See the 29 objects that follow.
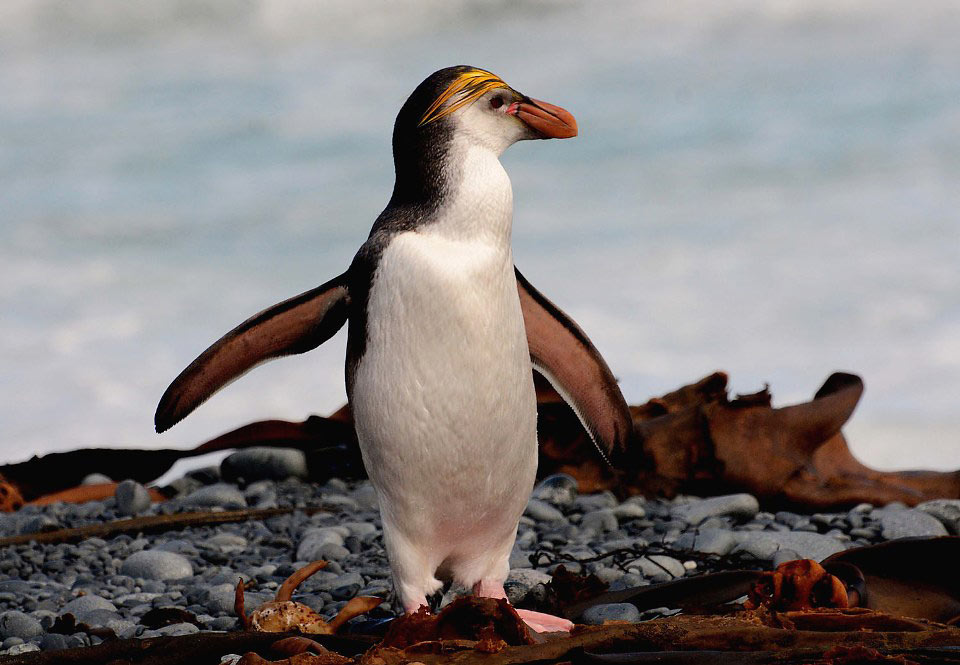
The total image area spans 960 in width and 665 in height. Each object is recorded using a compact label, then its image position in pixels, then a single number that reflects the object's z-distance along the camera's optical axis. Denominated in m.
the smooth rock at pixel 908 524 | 11.45
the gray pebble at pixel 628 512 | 12.21
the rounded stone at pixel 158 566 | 10.54
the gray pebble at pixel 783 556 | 9.53
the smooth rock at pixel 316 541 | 10.84
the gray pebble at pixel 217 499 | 14.08
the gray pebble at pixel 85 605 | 8.99
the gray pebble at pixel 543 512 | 12.28
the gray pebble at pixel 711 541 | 10.11
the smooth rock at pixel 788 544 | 9.91
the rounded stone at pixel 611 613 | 7.49
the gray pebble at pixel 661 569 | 9.22
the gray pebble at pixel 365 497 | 13.91
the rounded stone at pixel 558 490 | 13.15
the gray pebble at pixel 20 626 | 8.55
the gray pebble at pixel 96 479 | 16.78
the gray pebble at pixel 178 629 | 7.75
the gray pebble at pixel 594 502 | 13.02
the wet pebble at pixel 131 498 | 14.34
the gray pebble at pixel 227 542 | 11.77
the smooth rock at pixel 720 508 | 12.22
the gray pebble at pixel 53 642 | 7.81
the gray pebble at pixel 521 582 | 8.24
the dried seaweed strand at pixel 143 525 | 12.79
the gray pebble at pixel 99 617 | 8.57
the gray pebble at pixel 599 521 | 11.81
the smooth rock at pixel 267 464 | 15.99
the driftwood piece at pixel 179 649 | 5.88
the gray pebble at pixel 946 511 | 12.63
